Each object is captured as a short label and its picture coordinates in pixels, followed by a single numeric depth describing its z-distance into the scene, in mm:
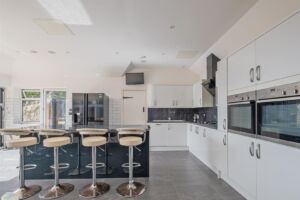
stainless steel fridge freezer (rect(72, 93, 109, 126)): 6234
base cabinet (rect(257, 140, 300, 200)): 1931
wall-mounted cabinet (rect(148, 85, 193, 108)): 6898
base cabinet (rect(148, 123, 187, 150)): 6562
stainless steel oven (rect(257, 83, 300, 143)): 1960
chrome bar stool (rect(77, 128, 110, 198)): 3107
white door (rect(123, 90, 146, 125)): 7297
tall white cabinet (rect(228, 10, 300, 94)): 1984
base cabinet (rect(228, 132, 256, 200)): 2663
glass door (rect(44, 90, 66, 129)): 7145
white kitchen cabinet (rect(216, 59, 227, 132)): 3572
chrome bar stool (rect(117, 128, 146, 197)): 3182
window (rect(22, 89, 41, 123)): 7258
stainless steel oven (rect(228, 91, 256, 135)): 2719
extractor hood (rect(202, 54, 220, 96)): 5047
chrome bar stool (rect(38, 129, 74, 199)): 3096
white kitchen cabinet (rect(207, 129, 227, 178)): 3556
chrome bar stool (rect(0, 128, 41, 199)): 3039
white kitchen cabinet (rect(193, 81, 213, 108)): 5914
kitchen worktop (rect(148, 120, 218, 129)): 6801
